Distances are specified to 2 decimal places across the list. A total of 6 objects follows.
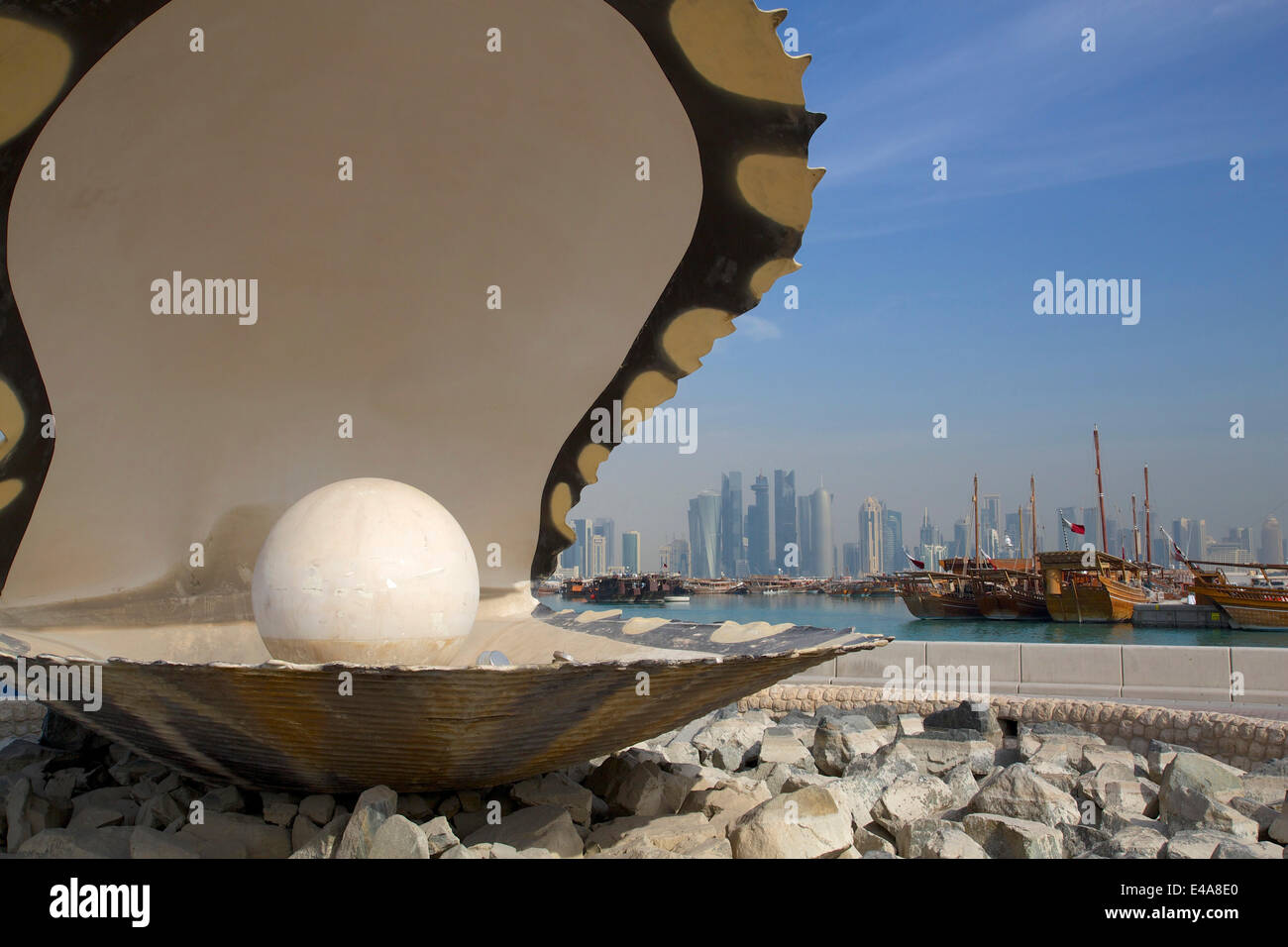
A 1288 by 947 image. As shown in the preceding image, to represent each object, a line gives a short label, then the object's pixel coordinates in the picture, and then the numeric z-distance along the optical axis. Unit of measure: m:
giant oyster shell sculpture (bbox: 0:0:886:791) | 4.39
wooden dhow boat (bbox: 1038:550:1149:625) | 51.28
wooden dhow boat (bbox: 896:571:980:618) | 59.22
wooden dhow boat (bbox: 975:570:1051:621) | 56.72
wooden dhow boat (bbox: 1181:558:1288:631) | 42.62
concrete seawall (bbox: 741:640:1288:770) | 7.10
